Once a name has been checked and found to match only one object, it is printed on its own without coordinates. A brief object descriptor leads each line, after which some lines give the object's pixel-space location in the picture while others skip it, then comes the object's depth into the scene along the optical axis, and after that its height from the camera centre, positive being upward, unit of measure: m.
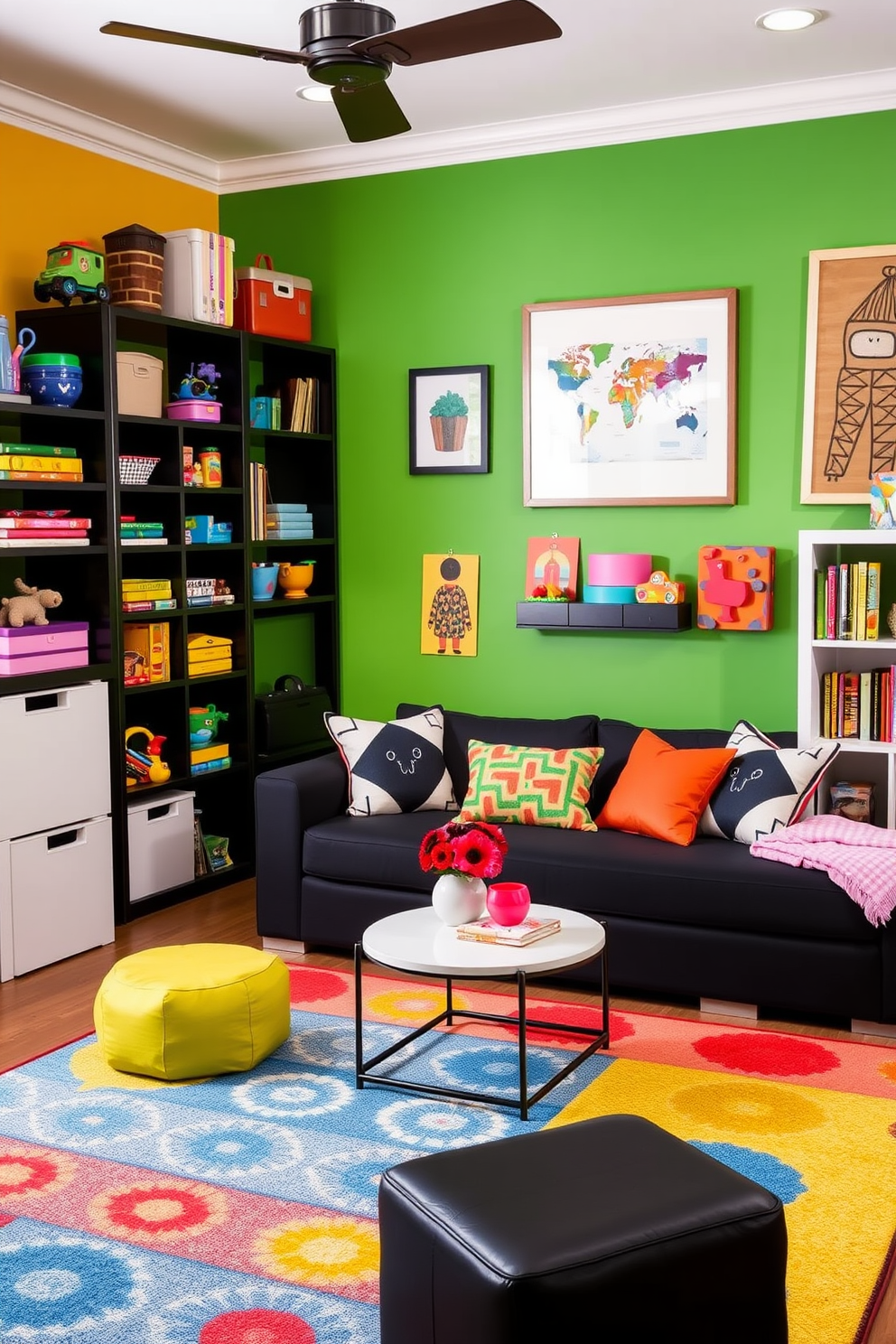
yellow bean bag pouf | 3.31 -1.12
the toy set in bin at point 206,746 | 5.06 -0.69
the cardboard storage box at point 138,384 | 4.67 +0.65
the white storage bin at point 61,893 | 4.21 -1.06
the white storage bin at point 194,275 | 4.87 +1.07
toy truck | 4.48 +0.98
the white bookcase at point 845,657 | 4.16 -0.31
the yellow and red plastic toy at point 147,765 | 4.79 -0.71
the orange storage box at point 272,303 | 5.23 +1.04
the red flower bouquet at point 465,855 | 3.37 -0.73
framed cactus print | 5.23 +0.57
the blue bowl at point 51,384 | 4.42 +0.61
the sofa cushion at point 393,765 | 4.55 -0.69
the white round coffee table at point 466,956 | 3.10 -0.93
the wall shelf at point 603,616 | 4.71 -0.19
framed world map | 4.77 +0.60
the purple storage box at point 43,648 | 4.17 -0.26
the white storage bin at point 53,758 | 4.17 -0.61
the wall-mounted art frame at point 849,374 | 4.49 +0.64
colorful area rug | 2.38 -1.29
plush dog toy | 4.25 -0.12
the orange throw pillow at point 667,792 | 4.09 -0.71
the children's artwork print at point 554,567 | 5.07 -0.01
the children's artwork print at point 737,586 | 4.68 -0.08
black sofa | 3.64 -0.97
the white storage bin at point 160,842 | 4.76 -1.00
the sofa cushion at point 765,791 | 3.98 -0.69
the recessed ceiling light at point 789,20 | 3.90 +1.59
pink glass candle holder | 3.33 -0.84
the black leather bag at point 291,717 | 5.34 -0.61
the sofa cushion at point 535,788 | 4.31 -0.73
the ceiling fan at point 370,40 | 2.92 +1.17
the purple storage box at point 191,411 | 4.93 +0.57
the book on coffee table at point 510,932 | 3.26 -0.91
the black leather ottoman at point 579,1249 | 1.88 -0.99
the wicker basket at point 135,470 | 4.66 +0.34
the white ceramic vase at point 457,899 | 3.40 -0.85
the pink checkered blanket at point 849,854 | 3.54 -0.81
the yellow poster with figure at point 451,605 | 5.31 -0.16
